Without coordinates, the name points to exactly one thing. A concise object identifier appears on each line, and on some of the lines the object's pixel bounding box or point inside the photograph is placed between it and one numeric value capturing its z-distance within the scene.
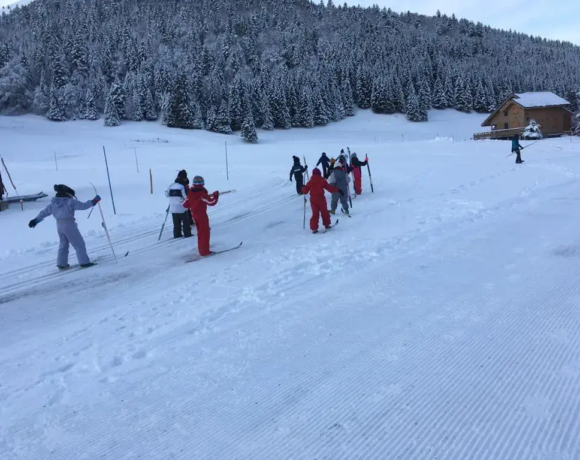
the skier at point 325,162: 17.56
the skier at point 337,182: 11.73
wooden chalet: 48.03
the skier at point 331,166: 14.41
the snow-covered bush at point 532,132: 37.88
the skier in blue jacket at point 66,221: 7.95
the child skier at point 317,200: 9.80
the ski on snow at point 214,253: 8.25
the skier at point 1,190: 15.80
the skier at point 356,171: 14.34
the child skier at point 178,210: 10.19
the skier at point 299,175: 15.93
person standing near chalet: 20.55
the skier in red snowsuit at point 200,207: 8.52
